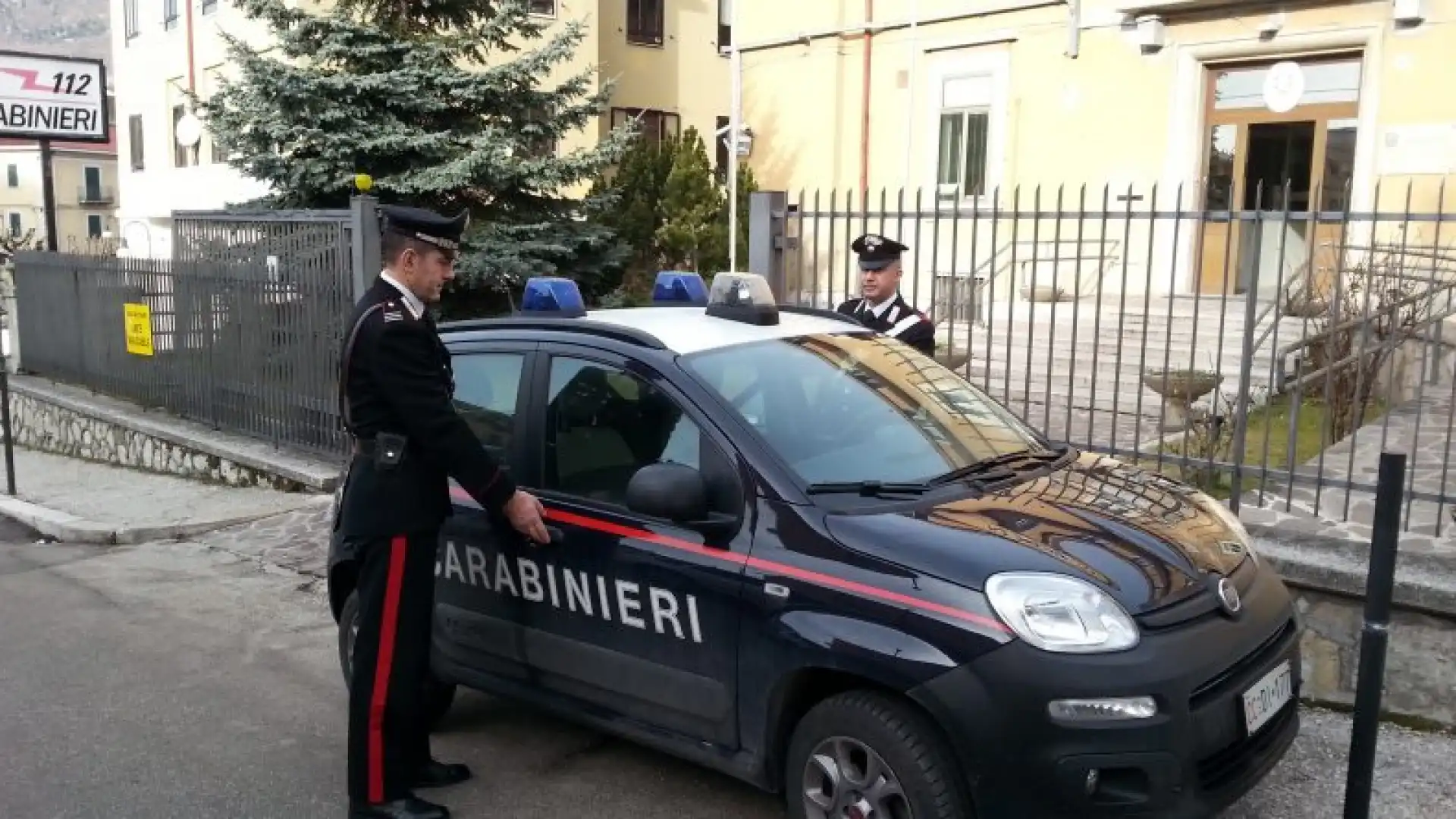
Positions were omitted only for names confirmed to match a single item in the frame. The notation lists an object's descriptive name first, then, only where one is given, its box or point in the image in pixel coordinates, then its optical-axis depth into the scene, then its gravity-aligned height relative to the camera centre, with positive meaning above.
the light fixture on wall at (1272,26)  12.05 +2.39
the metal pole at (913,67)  15.23 +2.41
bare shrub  6.79 -0.41
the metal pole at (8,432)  9.76 -1.77
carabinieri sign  13.66 +1.63
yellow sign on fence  11.75 -0.98
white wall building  23.14 +2.85
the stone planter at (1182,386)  6.71 -0.79
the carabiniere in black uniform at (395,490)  3.68 -0.82
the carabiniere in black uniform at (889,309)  5.57 -0.31
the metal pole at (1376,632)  3.24 -1.07
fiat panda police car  2.90 -0.95
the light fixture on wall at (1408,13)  10.97 +2.33
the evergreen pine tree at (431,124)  10.45 +1.08
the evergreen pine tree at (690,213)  13.94 +0.38
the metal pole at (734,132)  15.15 +1.67
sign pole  14.30 +0.56
